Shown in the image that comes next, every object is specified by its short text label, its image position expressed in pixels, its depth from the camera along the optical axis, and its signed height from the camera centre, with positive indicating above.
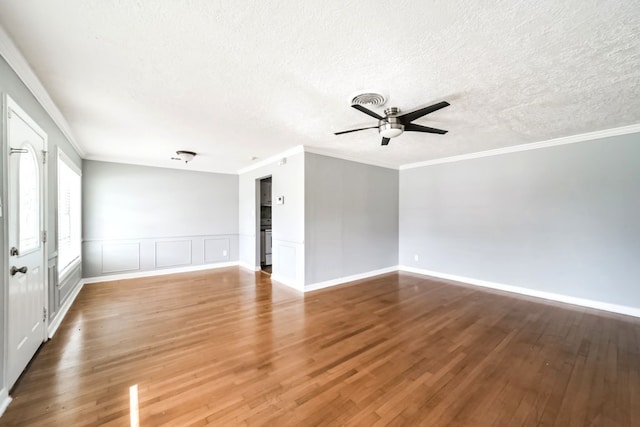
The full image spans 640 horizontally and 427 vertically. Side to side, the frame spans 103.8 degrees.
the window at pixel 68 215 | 3.42 -0.04
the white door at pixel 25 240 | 1.86 -0.24
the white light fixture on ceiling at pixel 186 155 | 4.41 +1.02
